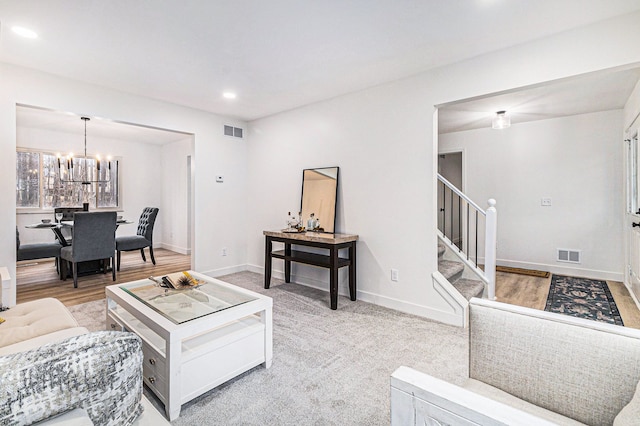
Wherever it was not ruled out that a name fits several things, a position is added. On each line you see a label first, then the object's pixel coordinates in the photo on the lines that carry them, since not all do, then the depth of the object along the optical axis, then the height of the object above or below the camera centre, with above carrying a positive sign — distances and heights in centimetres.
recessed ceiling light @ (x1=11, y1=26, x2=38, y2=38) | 236 +139
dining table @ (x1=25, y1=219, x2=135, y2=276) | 462 -47
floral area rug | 316 -102
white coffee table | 169 -79
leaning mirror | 391 +17
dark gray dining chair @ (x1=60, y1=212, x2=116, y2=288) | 409 -39
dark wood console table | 329 -52
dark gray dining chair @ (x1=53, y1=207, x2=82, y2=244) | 471 -6
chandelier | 609 +79
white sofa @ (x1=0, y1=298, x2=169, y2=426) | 71 -43
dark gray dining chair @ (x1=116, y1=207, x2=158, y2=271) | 508 -46
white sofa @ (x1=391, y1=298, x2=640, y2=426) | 85 -54
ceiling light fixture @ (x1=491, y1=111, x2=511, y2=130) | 429 +127
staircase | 341 -78
